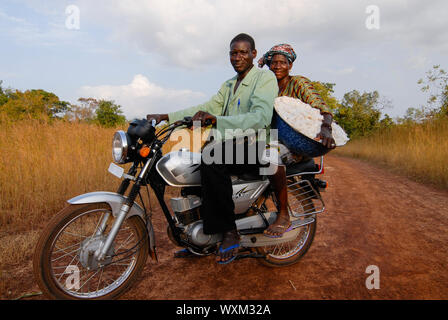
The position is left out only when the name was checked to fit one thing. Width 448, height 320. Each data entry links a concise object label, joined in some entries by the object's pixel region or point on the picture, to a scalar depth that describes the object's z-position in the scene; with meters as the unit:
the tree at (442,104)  9.58
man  2.16
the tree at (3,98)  20.96
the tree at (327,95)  26.01
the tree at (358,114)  20.66
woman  2.49
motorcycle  1.94
